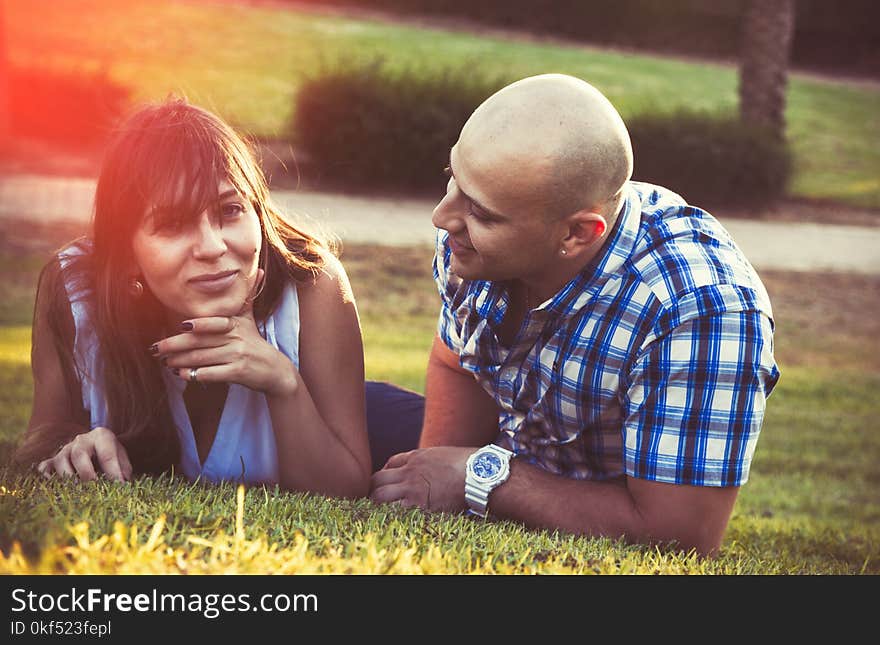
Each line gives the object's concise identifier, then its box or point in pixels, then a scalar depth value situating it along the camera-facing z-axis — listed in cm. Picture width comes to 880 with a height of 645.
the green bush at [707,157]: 1512
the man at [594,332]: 289
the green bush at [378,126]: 1379
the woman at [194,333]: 291
